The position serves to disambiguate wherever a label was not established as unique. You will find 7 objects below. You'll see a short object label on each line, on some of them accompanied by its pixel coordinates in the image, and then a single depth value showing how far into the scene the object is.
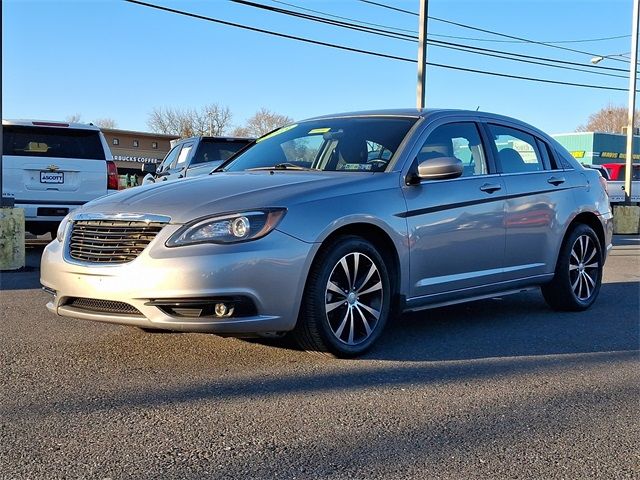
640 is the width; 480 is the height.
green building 50.03
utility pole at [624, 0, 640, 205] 19.77
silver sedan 4.06
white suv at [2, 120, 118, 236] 9.73
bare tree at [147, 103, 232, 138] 63.62
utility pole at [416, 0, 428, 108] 15.70
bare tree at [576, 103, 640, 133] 84.88
